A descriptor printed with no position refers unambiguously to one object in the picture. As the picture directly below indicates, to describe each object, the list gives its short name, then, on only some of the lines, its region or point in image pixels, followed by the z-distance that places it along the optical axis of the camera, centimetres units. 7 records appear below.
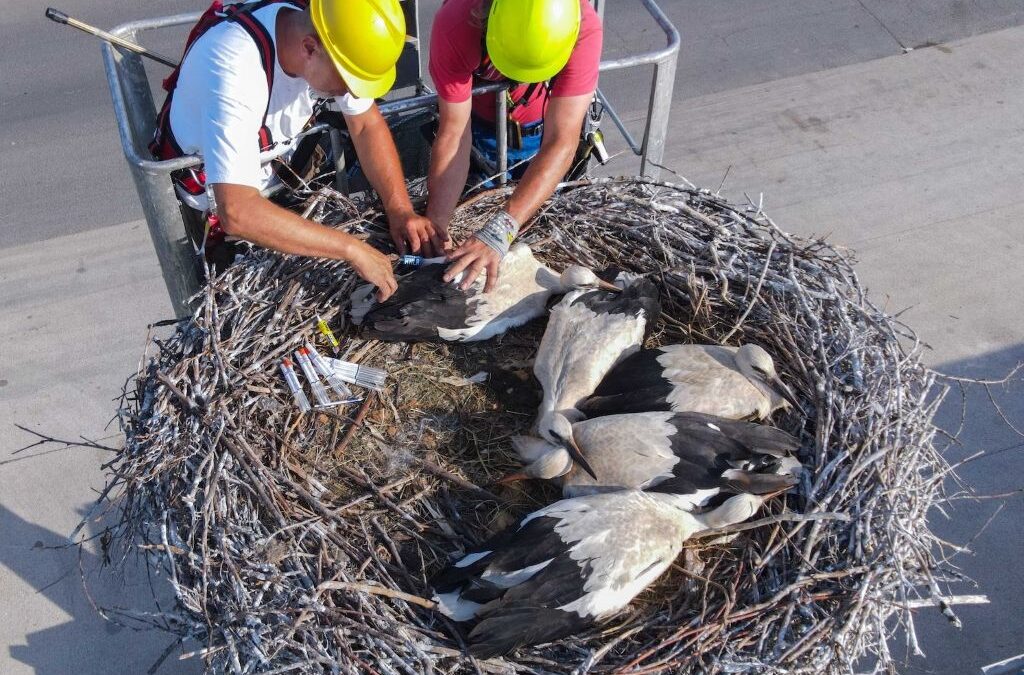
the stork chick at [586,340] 349
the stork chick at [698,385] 338
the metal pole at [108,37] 328
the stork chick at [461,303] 367
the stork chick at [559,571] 281
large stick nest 293
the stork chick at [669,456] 317
